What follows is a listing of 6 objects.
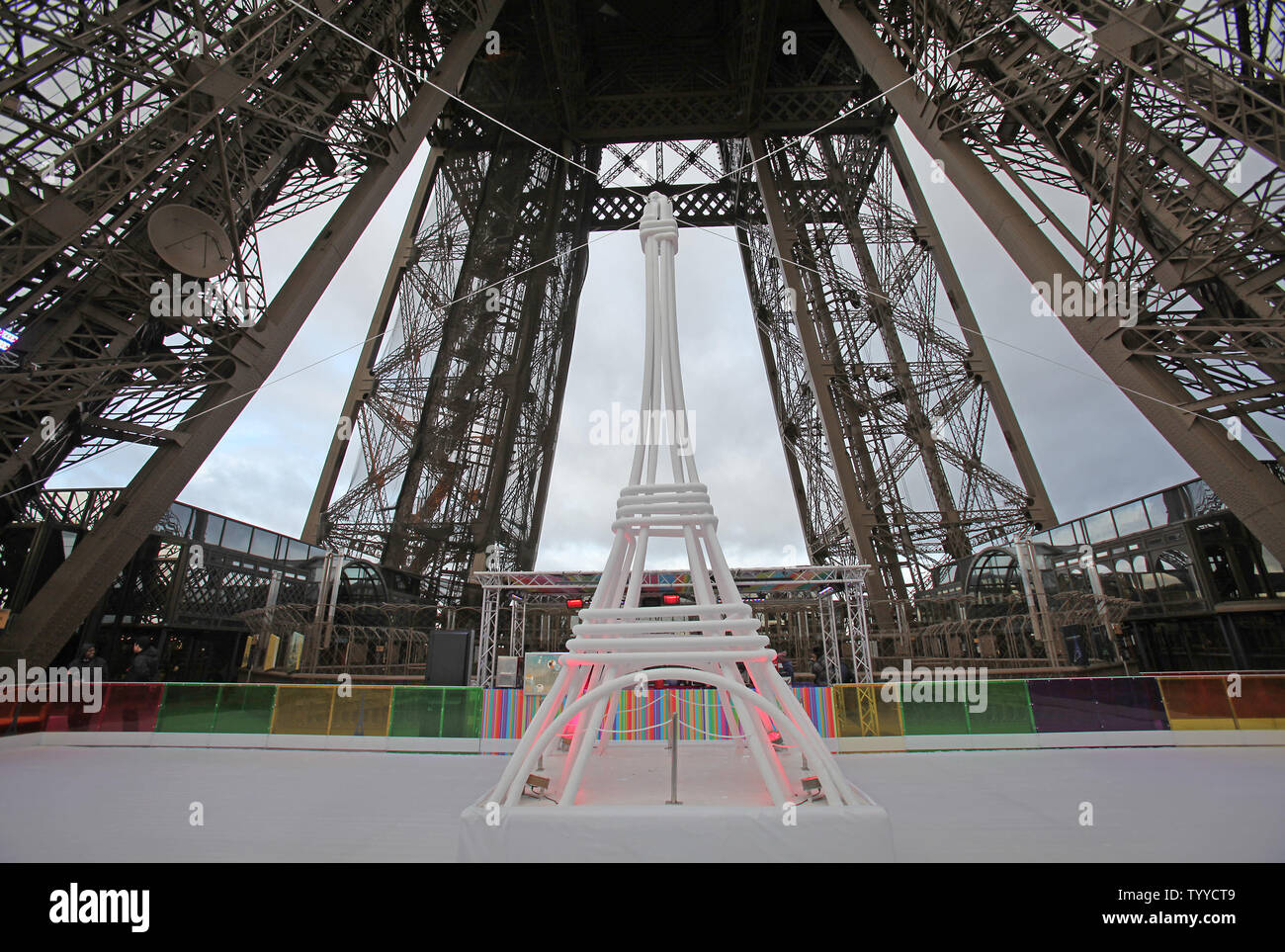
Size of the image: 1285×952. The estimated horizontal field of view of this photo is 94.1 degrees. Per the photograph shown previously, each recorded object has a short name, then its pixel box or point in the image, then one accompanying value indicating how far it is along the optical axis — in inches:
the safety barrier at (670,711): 391.9
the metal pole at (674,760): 143.5
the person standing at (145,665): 461.7
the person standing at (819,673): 582.6
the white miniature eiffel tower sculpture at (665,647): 126.5
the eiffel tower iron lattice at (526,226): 367.2
